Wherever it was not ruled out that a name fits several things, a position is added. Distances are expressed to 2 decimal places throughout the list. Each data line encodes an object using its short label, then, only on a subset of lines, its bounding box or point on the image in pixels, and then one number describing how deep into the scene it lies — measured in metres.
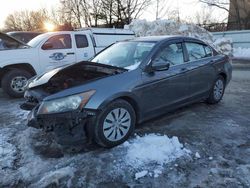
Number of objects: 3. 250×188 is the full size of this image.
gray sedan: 2.51
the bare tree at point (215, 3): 19.04
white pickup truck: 4.85
